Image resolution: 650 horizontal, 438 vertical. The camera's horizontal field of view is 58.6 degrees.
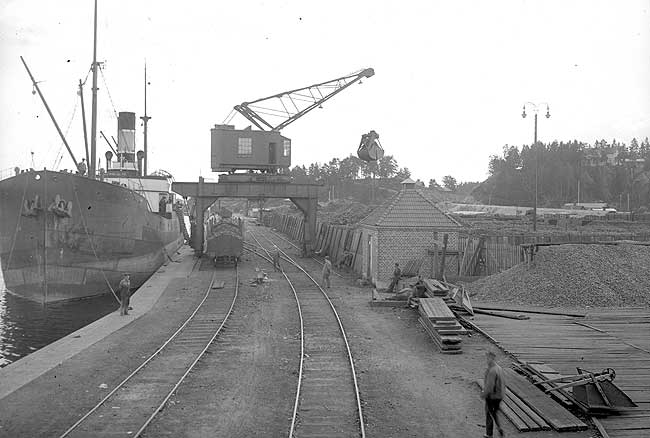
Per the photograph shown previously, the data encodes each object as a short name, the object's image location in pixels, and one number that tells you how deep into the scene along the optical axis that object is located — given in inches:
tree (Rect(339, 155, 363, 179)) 5065.5
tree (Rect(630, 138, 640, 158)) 5606.8
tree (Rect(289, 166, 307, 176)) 6697.8
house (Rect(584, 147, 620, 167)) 4869.6
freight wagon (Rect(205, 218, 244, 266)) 1322.6
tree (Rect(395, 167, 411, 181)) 4791.6
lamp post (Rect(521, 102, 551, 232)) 1161.7
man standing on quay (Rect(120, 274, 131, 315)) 764.5
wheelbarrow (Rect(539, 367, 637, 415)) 363.3
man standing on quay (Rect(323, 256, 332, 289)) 998.4
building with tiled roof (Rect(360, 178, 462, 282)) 983.6
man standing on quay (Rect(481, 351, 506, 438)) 331.3
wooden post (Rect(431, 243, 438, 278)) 934.4
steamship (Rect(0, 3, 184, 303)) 912.3
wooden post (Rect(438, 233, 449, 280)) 906.7
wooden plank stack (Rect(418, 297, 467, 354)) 546.6
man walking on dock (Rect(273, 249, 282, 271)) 1278.3
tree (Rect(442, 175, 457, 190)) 6328.7
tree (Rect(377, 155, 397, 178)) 4733.5
